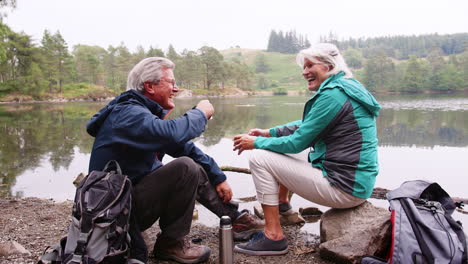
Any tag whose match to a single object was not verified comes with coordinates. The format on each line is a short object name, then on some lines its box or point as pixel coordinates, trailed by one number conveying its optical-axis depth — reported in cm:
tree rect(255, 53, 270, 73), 16850
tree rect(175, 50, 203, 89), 8569
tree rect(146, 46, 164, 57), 8209
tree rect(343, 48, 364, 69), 14712
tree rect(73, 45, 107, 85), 7562
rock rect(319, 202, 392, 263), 287
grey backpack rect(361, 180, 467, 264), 233
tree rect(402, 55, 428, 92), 8306
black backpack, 228
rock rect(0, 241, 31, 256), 307
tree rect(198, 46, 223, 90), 9125
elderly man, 263
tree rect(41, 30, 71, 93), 6256
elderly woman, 304
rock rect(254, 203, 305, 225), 432
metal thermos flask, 291
